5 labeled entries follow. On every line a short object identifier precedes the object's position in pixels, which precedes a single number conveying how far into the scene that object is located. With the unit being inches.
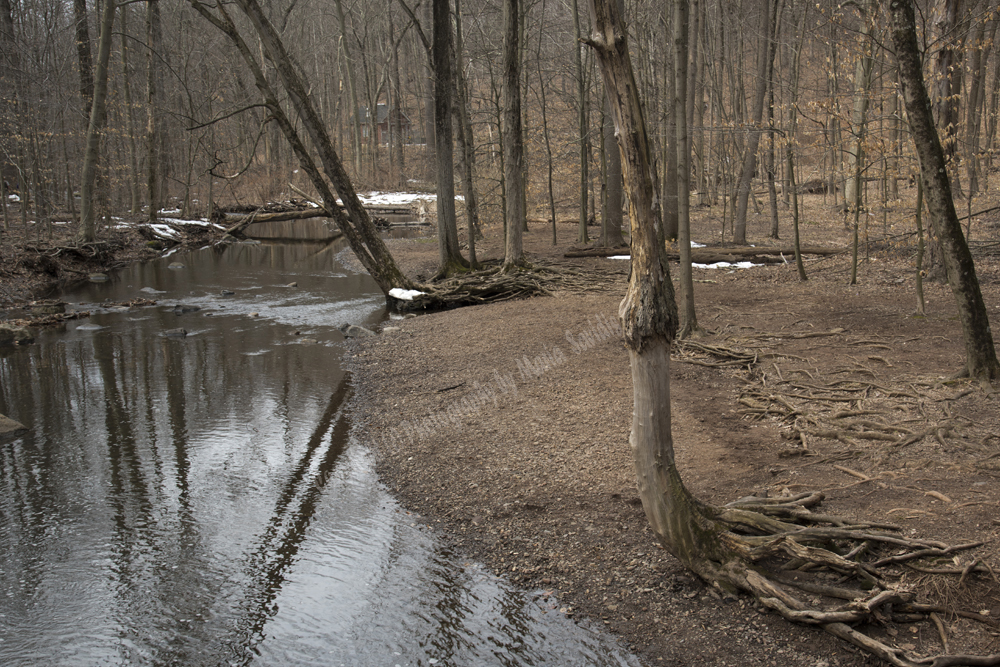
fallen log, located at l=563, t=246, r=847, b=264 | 609.6
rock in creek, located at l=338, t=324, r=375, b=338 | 489.4
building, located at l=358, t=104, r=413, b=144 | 1914.9
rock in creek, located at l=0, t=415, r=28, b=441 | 312.5
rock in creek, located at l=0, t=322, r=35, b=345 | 471.2
